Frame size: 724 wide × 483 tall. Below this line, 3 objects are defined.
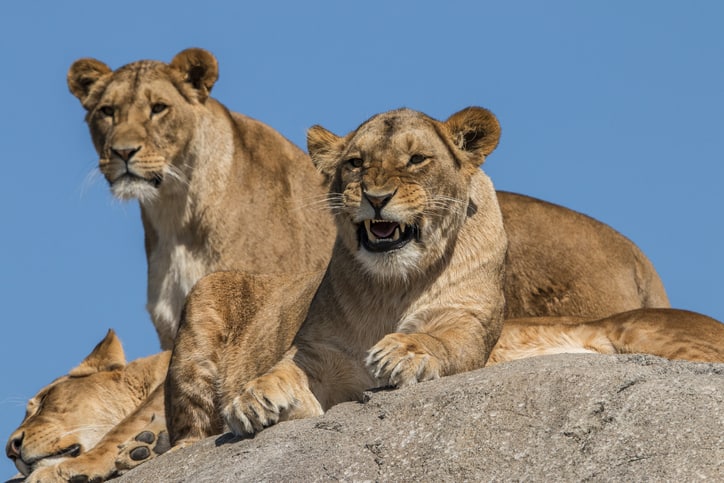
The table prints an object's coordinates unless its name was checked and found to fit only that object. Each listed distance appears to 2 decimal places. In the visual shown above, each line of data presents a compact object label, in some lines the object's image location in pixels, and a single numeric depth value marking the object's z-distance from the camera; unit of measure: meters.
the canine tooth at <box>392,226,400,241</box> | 11.80
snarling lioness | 11.33
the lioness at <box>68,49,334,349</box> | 17.36
